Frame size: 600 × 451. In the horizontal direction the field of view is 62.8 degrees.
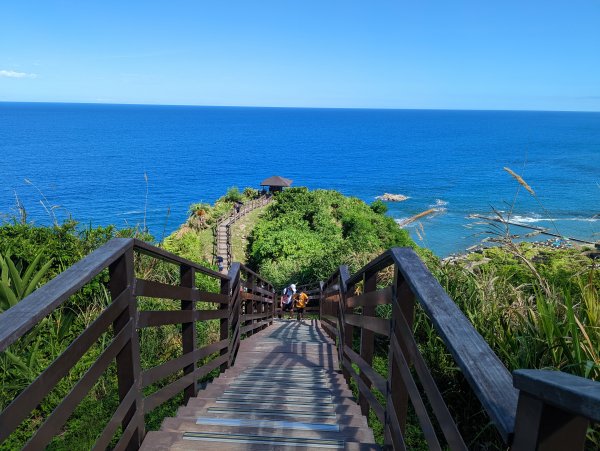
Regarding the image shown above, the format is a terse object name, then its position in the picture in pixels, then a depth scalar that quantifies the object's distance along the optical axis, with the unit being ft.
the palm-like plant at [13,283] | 14.98
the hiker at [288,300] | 47.01
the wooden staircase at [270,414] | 9.19
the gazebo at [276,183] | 137.28
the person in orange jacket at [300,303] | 41.86
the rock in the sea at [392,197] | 209.57
